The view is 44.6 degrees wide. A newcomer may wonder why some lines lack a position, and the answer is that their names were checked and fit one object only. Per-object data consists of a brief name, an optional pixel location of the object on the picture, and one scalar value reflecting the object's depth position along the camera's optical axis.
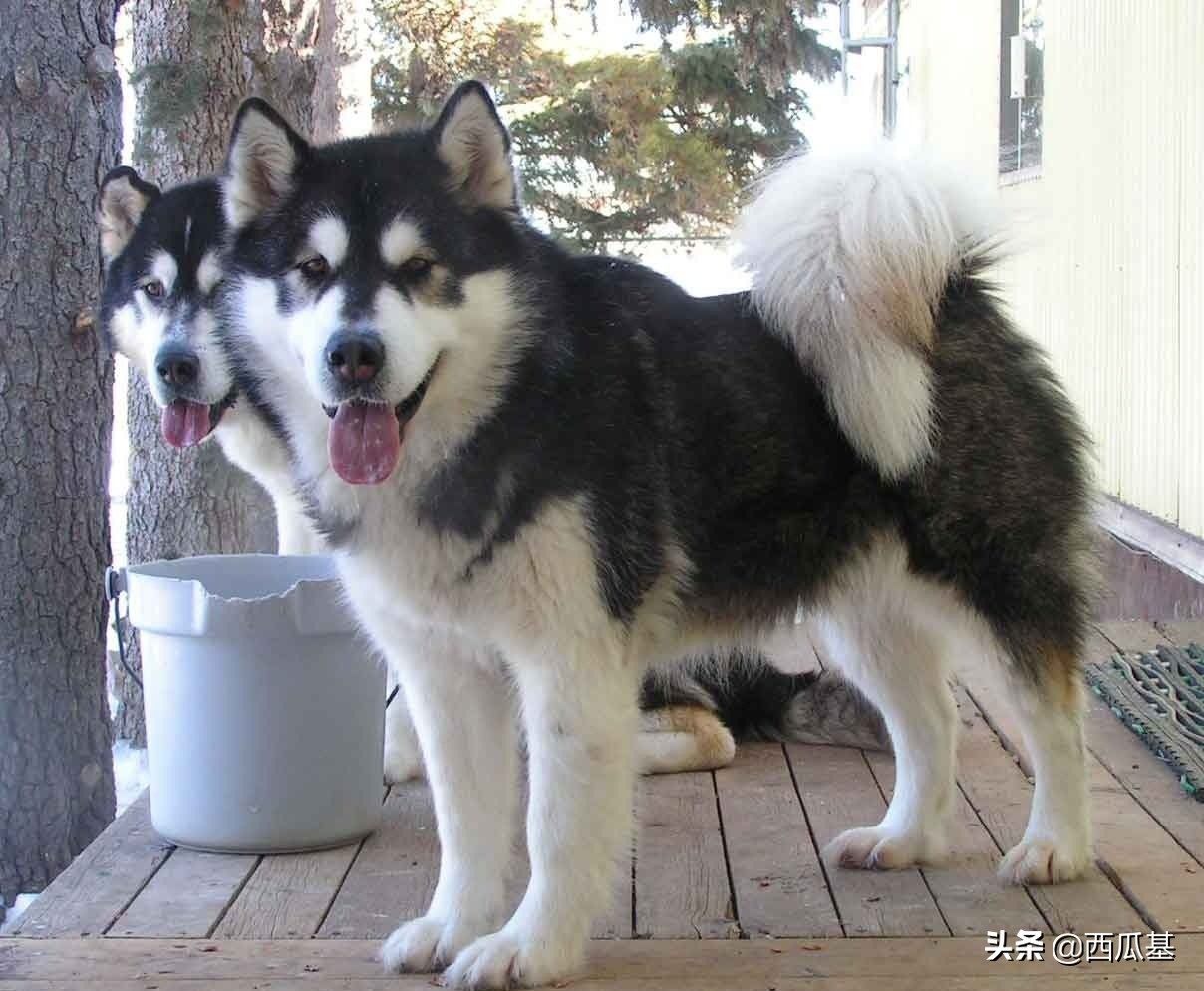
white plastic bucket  3.15
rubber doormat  3.66
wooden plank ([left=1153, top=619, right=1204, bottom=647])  4.83
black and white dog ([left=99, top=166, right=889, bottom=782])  3.46
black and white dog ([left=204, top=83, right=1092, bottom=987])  2.43
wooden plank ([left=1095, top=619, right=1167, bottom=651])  4.78
